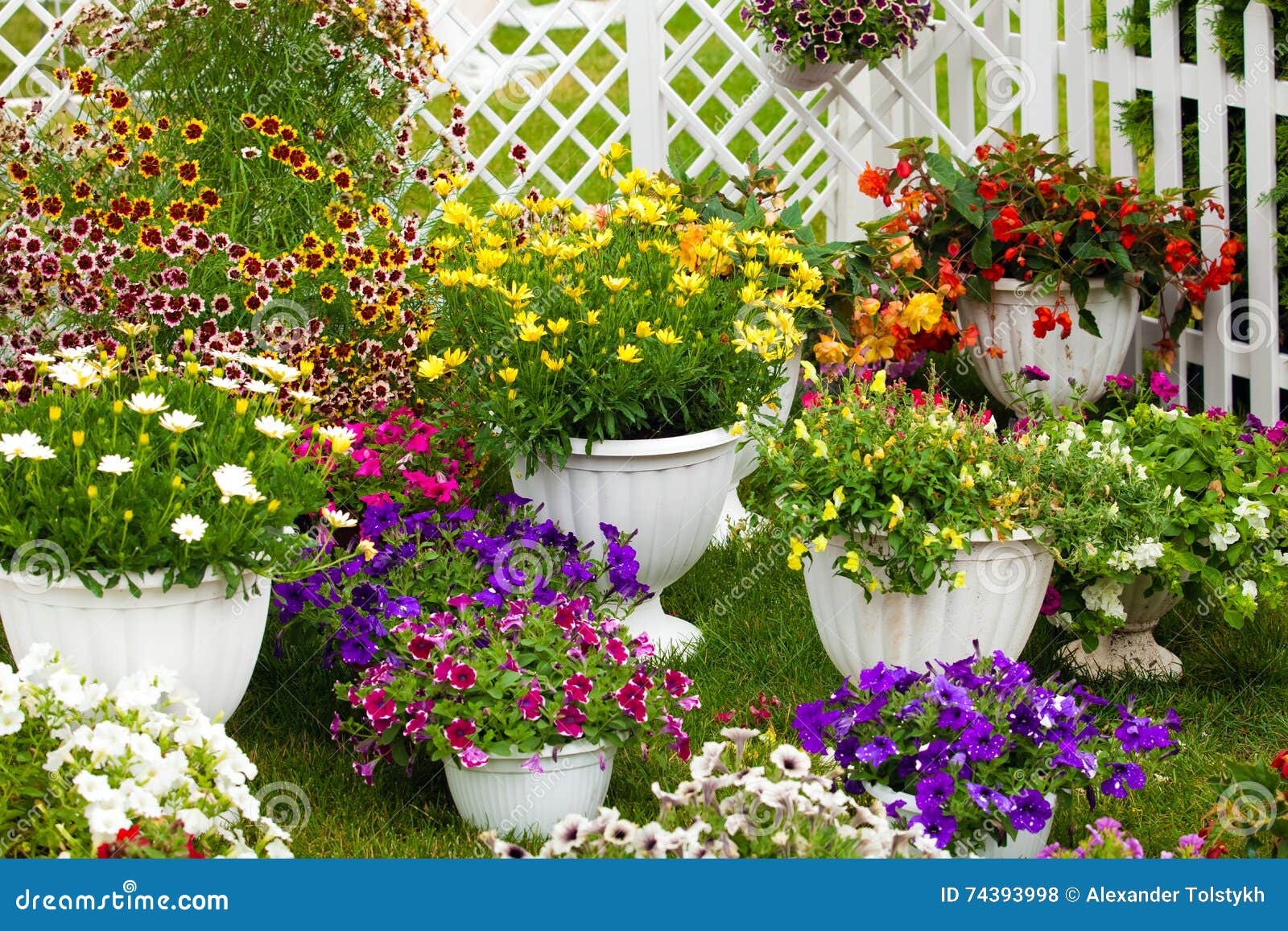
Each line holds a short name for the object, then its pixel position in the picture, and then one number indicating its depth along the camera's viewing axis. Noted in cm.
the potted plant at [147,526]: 434
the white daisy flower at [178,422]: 437
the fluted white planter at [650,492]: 572
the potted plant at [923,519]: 508
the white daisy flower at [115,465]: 423
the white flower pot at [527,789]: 465
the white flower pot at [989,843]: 436
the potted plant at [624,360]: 555
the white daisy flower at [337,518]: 464
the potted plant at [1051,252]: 746
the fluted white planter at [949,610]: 521
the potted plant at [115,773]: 379
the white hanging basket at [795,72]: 848
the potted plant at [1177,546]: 530
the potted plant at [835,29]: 793
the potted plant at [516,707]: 457
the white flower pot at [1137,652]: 577
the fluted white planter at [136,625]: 444
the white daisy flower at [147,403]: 445
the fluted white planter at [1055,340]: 762
